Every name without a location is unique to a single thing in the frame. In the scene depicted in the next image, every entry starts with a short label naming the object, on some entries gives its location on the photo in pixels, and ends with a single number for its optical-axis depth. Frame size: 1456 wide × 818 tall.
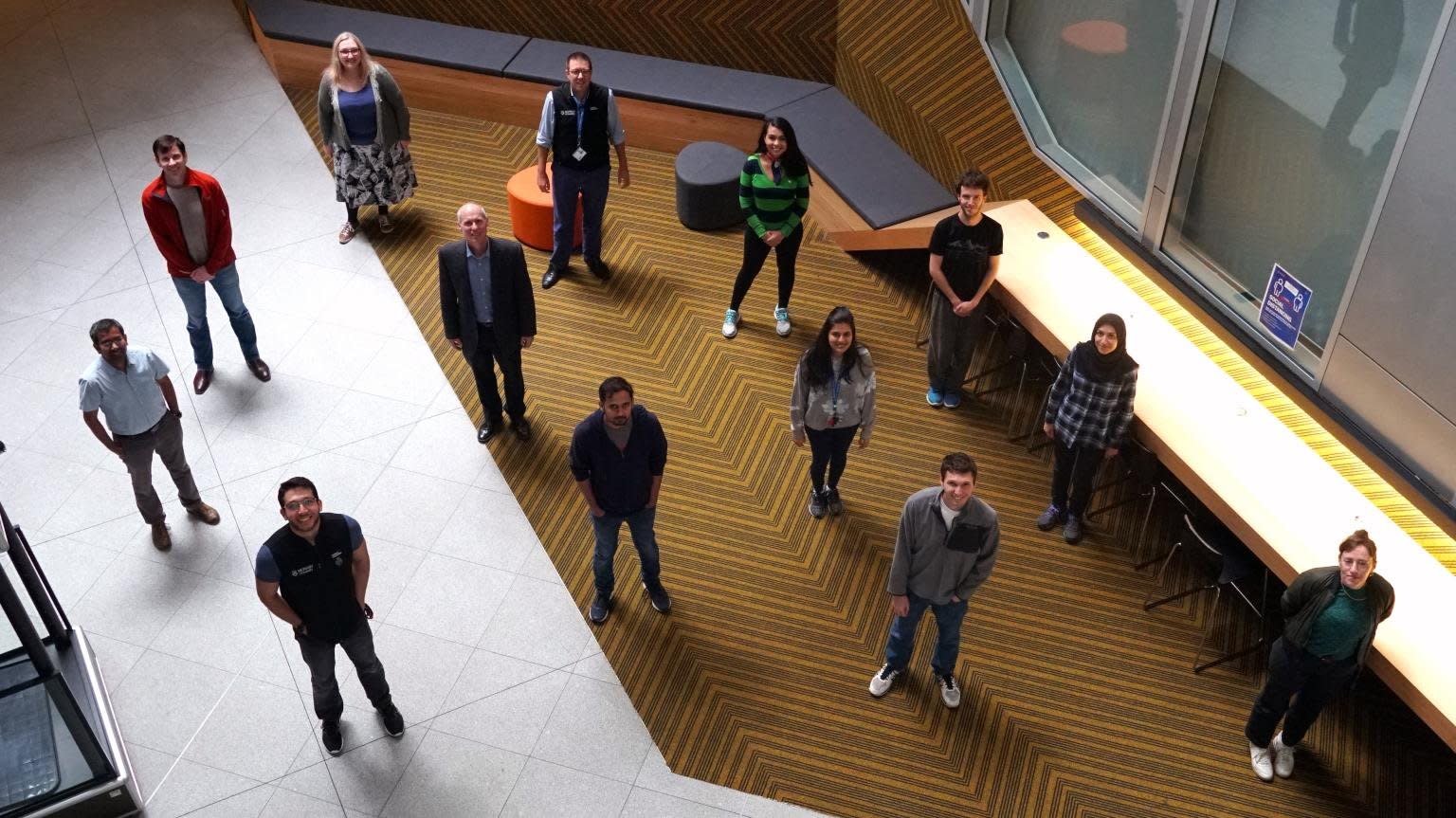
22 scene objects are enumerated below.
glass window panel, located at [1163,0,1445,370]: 5.18
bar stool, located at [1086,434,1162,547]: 6.11
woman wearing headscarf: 5.91
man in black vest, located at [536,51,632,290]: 7.53
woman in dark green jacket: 4.85
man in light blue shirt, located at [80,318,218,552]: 5.79
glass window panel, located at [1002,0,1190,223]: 6.44
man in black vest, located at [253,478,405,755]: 4.70
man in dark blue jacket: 5.25
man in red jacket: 6.68
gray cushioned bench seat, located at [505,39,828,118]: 9.20
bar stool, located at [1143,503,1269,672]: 5.81
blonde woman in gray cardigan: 8.05
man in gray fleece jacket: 4.96
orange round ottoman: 8.38
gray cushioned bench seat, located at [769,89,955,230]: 8.16
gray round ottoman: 8.55
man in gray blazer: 6.37
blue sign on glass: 5.92
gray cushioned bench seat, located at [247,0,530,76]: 9.72
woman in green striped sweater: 7.02
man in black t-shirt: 6.64
